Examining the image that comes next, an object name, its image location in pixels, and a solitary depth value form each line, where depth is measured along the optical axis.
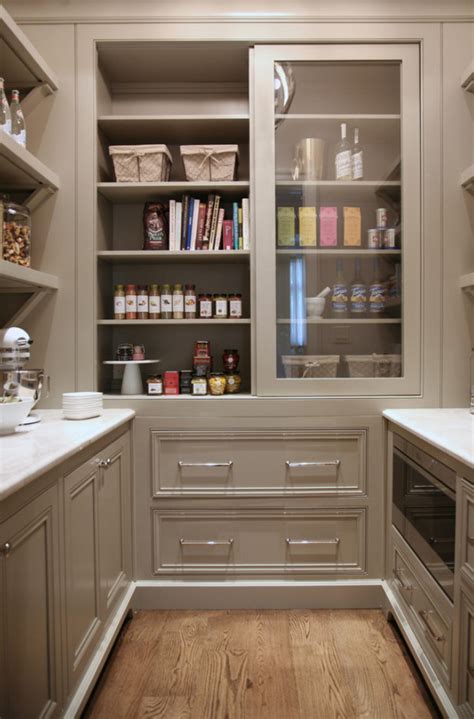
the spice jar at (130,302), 2.45
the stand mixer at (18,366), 1.82
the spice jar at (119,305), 2.46
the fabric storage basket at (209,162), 2.42
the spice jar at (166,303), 2.47
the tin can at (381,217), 2.35
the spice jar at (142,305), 2.46
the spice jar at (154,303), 2.47
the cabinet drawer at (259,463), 2.29
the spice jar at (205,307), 2.46
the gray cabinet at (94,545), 1.51
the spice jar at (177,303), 2.46
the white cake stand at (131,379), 2.44
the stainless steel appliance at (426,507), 1.56
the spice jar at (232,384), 2.44
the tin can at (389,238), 2.35
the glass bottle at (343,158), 2.36
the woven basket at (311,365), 2.34
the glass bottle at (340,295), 2.37
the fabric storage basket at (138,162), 2.41
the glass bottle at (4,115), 1.87
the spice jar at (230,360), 2.53
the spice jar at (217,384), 2.38
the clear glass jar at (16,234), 1.98
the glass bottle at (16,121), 2.00
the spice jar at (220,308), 2.46
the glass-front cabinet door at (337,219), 2.31
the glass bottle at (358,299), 2.37
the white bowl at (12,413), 1.56
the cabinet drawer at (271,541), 2.29
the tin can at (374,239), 2.36
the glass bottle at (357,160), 2.36
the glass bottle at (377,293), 2.36
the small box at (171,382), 2.41
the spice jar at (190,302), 2.47
